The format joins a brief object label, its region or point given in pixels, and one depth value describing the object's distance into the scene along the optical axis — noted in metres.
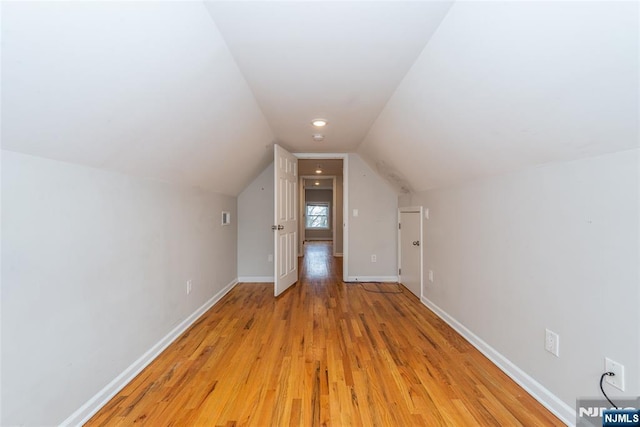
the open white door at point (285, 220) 3.59
